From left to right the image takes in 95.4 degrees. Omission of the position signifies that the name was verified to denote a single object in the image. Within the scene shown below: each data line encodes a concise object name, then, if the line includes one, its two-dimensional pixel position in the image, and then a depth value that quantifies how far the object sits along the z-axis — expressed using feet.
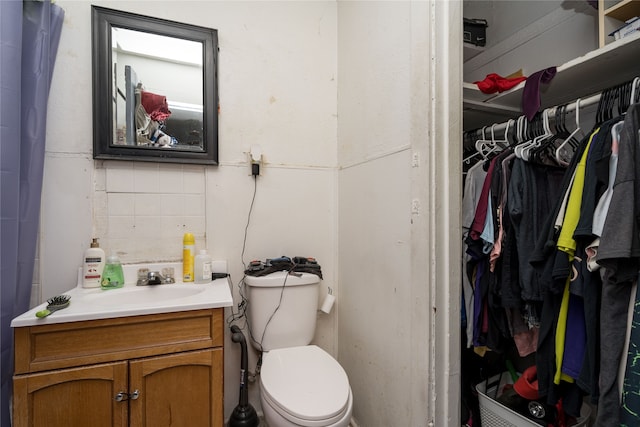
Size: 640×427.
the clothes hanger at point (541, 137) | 3.67
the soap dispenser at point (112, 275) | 4.10
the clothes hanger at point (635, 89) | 2.95
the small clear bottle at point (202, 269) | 4.46
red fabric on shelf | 4.22
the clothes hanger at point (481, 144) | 4.61
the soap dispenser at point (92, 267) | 4.07
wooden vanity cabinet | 2.95
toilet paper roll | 5.32
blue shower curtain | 3.45
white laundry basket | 3.69
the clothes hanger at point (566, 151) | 3.50
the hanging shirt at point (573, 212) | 2.94
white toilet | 3.28
